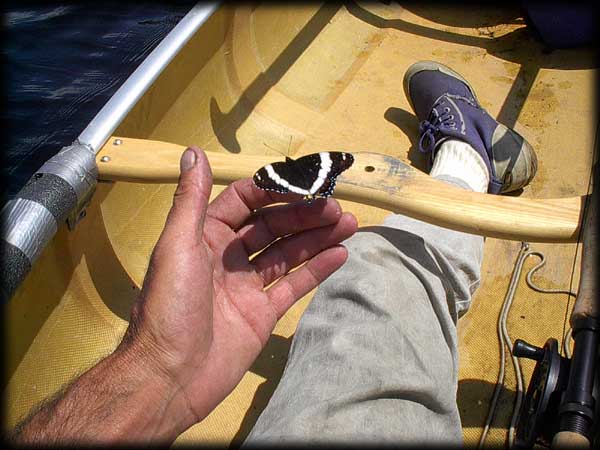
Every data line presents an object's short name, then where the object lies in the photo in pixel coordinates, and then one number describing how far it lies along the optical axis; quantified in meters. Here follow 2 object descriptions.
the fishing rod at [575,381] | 0.34
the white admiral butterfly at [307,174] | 0.41
